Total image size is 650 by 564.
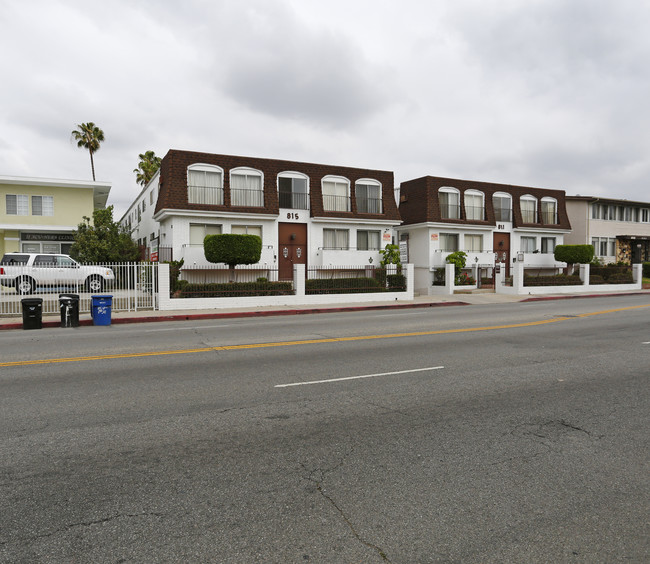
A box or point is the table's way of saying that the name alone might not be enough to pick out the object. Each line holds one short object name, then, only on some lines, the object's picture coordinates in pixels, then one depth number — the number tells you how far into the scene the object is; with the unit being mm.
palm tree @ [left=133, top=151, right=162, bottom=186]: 51625
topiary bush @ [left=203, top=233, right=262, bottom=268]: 22859
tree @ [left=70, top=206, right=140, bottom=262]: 30047
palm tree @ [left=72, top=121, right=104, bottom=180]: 48938
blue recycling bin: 15133
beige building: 41688
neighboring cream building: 30281
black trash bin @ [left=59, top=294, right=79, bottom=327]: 14734
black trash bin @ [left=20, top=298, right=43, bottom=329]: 14191
